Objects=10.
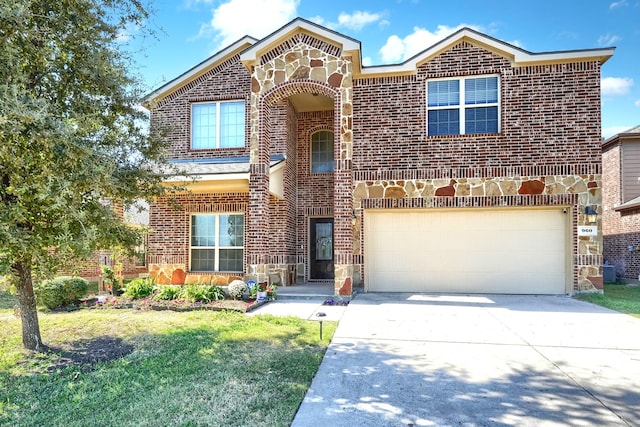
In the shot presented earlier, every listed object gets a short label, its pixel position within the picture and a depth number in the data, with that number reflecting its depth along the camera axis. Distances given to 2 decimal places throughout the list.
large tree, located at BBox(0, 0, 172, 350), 3.90
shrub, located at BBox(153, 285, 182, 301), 8.52
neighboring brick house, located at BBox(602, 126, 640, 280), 14.16
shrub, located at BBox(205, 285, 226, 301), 8.50
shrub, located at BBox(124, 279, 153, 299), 8.88
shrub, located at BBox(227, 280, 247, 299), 8.76
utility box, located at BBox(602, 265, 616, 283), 13.35
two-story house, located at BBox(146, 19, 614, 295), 9.84
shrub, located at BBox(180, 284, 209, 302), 8.38
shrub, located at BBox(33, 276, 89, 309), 7.96
